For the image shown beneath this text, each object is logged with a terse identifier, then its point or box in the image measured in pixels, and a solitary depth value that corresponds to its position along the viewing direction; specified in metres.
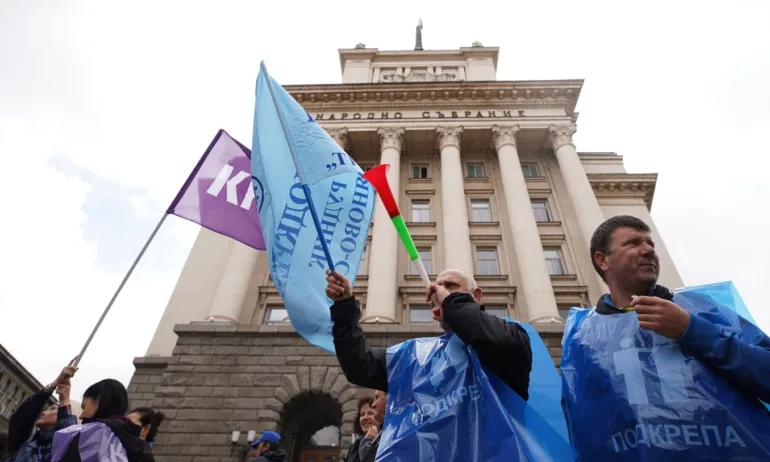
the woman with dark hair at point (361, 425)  3.54
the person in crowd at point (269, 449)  5.37
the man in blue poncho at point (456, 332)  1.83
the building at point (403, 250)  11.99
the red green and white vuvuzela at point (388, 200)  2.49
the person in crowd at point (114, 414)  2.99
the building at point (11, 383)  37.41
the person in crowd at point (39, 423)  2.94
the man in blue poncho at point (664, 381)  1.50
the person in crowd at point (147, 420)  4.33
